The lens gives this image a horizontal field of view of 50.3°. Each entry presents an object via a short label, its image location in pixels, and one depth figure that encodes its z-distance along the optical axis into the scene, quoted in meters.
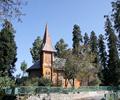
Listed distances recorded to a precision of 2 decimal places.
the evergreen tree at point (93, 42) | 34.50
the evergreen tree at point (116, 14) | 14.27
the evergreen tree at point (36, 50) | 34.84
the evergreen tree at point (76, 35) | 31.66
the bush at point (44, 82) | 21.85
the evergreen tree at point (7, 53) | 24.50
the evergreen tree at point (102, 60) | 29.24
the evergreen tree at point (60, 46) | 35.77
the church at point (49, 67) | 26.31
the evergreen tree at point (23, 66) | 35.42
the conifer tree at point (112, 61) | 27.37
